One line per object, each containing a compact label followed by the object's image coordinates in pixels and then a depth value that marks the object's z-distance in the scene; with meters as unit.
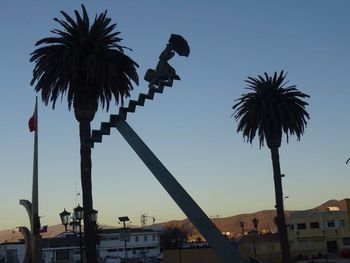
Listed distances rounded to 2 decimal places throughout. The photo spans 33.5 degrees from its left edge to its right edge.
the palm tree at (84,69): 34.59
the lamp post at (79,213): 35.25
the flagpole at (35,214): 40.69
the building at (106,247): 111.00
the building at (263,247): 82.06
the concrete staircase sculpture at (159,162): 20.78
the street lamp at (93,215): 33.00
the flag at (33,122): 45.16
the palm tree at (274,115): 49.59
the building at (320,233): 97.44
